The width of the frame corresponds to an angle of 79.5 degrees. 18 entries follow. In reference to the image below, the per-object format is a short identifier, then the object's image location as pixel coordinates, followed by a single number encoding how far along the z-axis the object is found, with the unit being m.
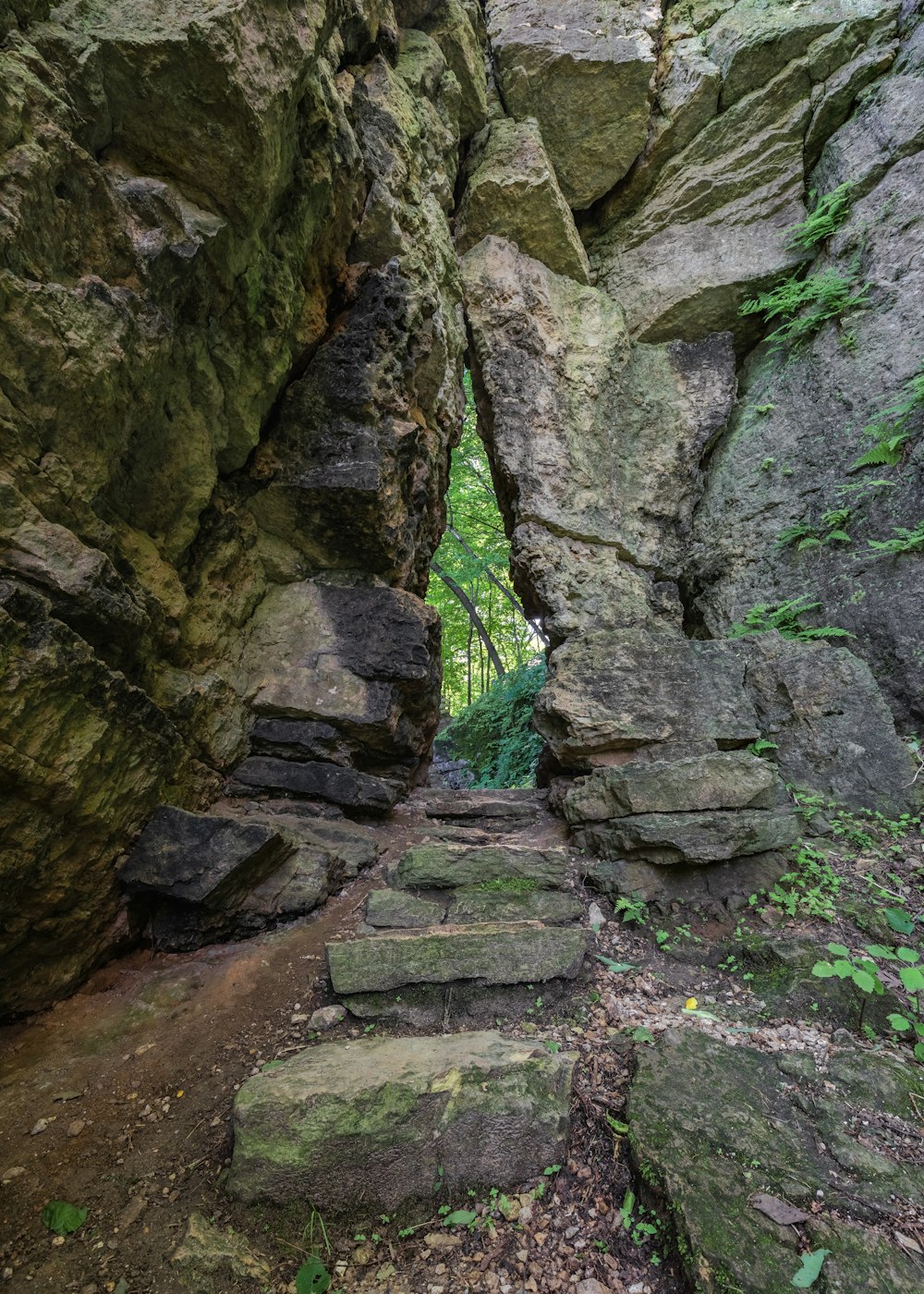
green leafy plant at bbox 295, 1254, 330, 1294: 1.93
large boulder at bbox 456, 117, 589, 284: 8.99
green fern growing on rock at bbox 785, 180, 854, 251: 7.91
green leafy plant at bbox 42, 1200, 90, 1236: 2.09
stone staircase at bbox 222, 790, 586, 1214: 2.25
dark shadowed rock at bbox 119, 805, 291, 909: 3.72
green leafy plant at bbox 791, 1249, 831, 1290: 1.80
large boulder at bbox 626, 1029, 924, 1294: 1.86
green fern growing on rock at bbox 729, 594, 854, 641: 6.54
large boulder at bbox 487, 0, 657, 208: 9.27
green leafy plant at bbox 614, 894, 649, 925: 4.13
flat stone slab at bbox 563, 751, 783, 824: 4.60
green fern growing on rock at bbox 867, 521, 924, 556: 5.84
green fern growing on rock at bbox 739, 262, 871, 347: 7.53
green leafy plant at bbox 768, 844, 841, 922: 3.97
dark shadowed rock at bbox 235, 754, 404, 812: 5.53
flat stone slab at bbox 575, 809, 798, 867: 4.31
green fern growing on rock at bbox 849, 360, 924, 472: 6.33
